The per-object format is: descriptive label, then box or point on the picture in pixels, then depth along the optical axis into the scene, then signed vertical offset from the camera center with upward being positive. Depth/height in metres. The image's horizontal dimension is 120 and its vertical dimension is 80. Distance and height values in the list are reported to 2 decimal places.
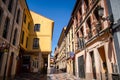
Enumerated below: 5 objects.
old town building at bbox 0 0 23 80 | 7.14 +2.30
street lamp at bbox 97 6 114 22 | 4.95 +2.51
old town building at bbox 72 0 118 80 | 5.22 +0.96
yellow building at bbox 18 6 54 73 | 13.85 +2.51
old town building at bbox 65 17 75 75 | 12.69 +1.26
